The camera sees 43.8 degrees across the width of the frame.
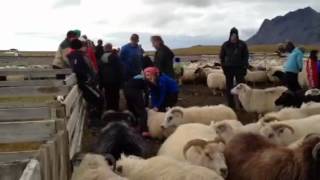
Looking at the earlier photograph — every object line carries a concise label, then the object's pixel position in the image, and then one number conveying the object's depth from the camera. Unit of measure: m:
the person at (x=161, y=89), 7.90
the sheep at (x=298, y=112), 7.19
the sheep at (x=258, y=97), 10.16
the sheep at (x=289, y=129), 5.82
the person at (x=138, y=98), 8.03
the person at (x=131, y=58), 9.99
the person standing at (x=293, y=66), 10.65
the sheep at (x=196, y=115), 7.63
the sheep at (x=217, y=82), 15.21
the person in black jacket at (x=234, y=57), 10.10
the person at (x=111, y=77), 9.12
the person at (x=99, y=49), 11.96
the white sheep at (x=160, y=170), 3.87
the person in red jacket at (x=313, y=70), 10.66
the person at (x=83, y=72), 7.99
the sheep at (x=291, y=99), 9.17
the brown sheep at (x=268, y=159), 4.20
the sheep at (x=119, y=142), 5.33
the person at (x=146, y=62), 10.51
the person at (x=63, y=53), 8.93
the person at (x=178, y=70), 20.66
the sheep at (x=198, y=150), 4.55
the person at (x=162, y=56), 9.48
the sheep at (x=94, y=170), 3.86
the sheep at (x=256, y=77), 18.41
